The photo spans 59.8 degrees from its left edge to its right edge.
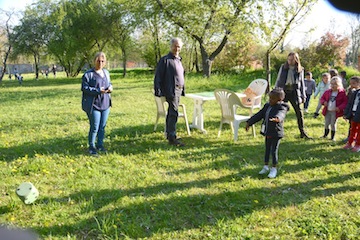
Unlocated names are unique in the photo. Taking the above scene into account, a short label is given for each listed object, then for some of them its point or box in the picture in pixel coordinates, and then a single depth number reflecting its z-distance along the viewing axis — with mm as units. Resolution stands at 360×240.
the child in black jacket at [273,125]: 4234
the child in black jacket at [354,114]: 5165
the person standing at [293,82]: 5930
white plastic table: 6566
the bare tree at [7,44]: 29641
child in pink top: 5887
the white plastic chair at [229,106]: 5895
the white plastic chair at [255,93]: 6845
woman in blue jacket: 4907
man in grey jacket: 5383
